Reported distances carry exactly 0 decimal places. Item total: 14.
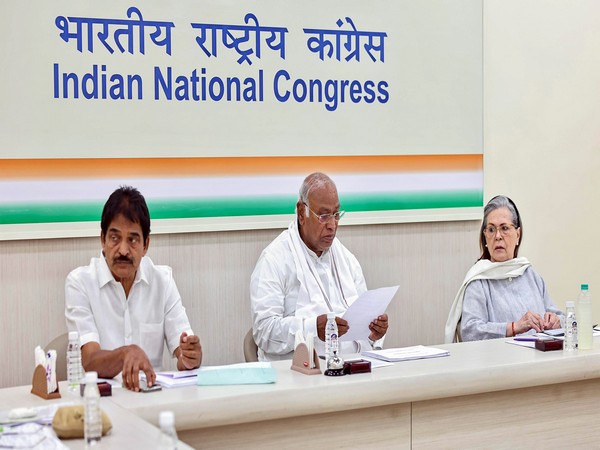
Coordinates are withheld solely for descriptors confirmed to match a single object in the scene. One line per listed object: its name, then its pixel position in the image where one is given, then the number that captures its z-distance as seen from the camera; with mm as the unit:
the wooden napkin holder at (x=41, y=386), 3031
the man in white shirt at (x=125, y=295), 3740
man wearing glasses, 4309
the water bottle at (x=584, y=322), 3861
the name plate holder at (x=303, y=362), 3430
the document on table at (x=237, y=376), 3238
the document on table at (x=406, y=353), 3691
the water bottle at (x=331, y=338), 3449
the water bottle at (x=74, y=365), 3096
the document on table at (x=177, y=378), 3244
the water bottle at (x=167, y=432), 1971
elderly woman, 4590
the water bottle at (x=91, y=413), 2447
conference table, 3025
